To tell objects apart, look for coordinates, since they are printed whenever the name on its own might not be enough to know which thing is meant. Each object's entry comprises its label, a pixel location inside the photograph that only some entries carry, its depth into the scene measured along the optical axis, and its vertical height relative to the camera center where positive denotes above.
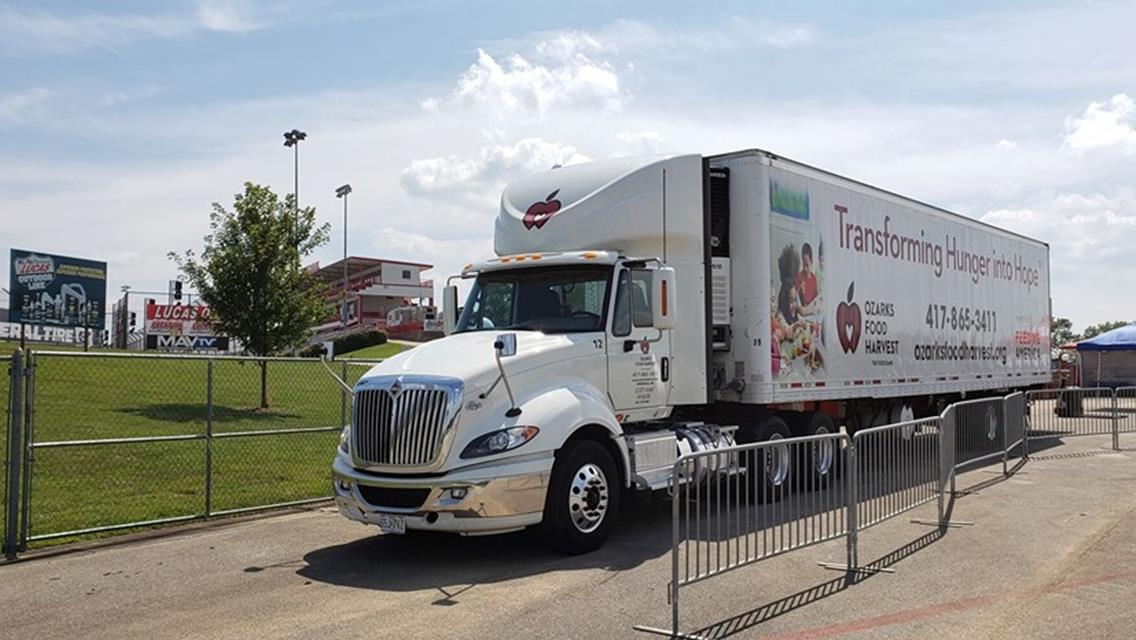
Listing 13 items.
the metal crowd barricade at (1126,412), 20.45 -0.99
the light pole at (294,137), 57.38 +13.27
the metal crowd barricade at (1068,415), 21.28 -1.13
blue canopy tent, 34.66 -0.05
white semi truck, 8.34 +0.20
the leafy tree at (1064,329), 128.75 +5.03
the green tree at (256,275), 24.45 +2.21
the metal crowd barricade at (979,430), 12.81 -0.92
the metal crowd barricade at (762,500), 7.28 -1.13
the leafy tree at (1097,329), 115.89 +4.57
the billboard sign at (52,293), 42.44 +3.20
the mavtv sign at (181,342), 79.64 +1.76
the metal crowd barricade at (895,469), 8.81 -1.01
